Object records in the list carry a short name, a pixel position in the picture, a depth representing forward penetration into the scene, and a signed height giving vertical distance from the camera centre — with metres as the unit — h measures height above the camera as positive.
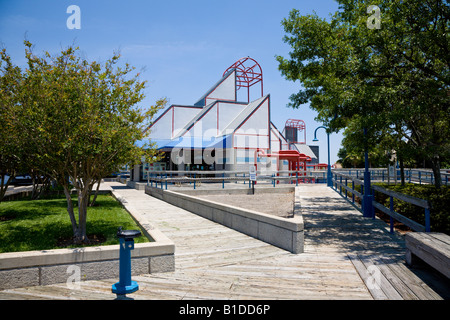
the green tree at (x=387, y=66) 7.42 +2.65
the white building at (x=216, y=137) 30.55 +3.17
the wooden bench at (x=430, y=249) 4.12 -1.17
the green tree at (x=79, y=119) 5.81 +0.93
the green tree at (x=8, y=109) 5.91 +1.10
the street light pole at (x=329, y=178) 24.16 -0.82
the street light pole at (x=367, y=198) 10.17 -0.99
